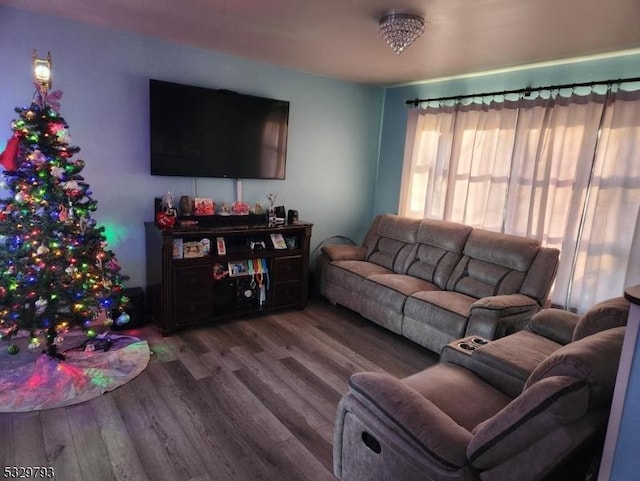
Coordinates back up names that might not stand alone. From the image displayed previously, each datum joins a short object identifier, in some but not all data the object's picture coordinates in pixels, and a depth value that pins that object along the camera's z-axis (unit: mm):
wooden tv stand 3322
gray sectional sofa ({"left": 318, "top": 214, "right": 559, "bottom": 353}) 3016
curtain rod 3000
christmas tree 2510
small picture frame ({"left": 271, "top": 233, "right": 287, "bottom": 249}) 3967
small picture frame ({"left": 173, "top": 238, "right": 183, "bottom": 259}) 3314
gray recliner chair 1187
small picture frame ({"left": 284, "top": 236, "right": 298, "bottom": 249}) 4078
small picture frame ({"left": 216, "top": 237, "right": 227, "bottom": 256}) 3591
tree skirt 2367
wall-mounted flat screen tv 3439
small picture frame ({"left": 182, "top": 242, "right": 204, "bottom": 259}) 3387
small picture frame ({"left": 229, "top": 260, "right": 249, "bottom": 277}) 3713
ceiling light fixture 2451
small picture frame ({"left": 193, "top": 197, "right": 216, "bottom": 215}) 3732
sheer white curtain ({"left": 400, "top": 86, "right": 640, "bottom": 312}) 3025
